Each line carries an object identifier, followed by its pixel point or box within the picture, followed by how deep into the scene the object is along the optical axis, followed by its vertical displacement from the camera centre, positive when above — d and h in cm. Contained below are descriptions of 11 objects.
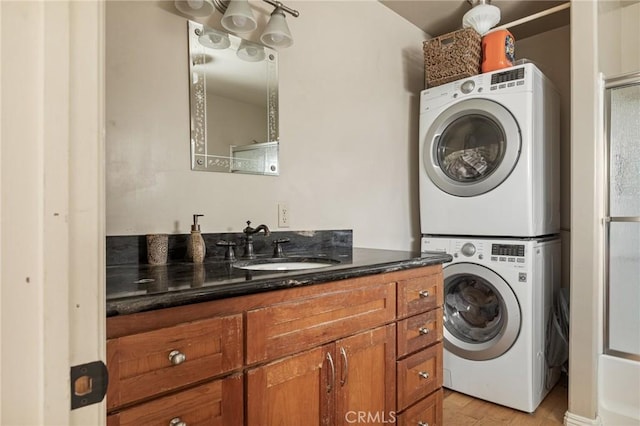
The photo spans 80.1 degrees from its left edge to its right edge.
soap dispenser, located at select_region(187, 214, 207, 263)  145 -12
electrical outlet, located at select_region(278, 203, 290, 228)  187 -1
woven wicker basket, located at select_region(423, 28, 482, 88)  224 +95
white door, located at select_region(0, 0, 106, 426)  37 +1
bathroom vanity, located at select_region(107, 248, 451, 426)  79 -34
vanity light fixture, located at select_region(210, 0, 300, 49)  157 +82
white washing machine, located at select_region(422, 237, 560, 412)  205 -60
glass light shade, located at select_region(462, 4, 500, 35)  228 +118
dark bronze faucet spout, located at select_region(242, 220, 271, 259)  161 -11
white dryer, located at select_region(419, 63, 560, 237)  208 +34
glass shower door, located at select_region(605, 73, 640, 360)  197 -3
